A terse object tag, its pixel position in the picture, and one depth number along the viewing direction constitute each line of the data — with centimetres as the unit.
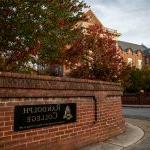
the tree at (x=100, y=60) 1117
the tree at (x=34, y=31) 507
